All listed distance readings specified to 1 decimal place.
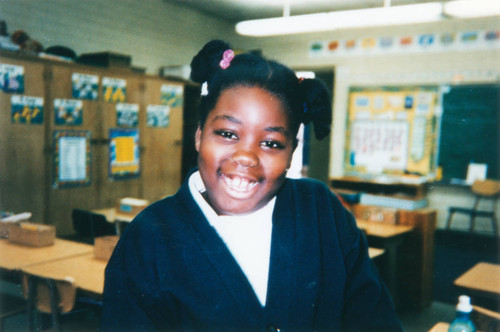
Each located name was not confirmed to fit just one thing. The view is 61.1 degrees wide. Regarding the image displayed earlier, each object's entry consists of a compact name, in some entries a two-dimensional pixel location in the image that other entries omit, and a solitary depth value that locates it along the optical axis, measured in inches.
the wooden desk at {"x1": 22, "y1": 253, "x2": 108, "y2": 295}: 74.5
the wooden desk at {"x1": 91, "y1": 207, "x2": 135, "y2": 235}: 122.8
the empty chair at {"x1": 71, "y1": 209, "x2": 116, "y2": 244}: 109.0
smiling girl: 30.0
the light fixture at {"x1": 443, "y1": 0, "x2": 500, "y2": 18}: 107.7
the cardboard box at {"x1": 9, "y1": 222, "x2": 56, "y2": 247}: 98.0
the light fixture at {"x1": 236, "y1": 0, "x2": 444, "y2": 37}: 119.5
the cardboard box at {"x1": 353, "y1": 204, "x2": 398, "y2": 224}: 134.8
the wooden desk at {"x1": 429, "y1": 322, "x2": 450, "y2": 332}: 60.8
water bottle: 46.7
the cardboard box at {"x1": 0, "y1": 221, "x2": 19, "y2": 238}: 100.5
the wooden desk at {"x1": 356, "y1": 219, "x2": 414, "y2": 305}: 120.6
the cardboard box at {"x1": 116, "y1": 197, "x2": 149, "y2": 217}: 129.2
